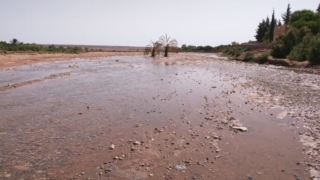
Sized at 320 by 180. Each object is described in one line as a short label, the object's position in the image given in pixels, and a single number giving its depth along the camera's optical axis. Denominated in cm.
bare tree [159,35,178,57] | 4634
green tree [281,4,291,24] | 8932
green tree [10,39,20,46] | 4625
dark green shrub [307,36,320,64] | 2358
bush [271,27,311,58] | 3228
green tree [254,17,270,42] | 8400
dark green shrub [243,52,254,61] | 3686
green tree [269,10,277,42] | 7106
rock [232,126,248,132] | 671
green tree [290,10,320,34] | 5319
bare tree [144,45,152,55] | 5208
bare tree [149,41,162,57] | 4755
